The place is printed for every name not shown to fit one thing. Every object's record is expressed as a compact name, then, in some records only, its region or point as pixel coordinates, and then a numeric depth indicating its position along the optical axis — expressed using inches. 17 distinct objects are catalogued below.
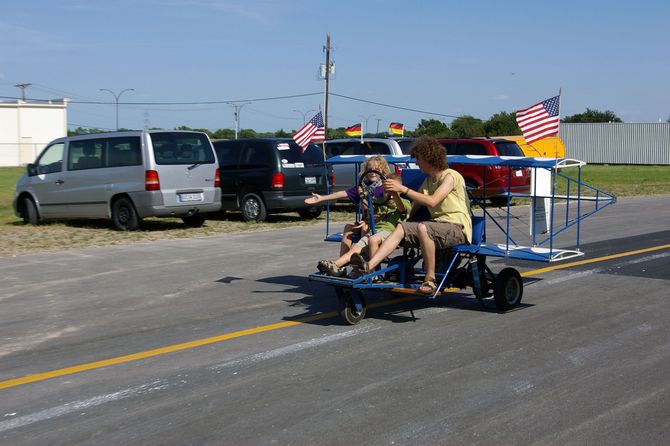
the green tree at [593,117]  4001.0
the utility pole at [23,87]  4094.5
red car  838.5
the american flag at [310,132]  642.2
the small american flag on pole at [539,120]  378.3
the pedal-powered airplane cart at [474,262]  309.3
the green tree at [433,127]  3089.6
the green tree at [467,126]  3132.4
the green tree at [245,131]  3795.3
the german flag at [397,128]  1031.6
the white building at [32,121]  3560.5
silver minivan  636.7
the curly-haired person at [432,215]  311.0
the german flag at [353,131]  840.3
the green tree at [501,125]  3002.0
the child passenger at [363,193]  328.8
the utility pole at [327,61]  2137.7
